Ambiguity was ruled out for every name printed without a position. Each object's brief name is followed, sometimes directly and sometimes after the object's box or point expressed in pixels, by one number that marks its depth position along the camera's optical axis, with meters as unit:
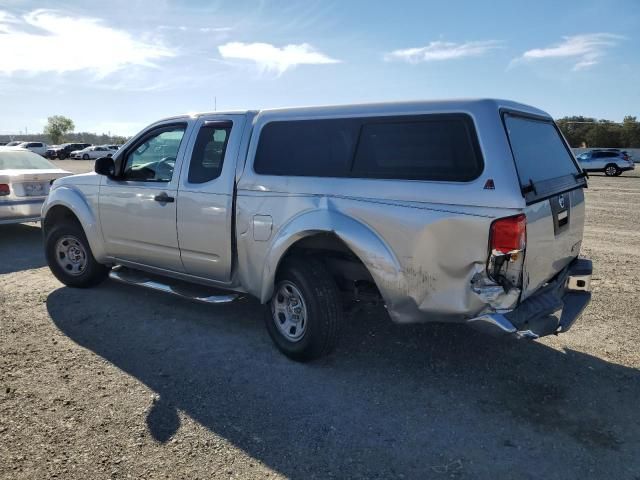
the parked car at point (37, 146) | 45.73
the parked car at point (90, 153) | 47.78
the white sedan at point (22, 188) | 8.51
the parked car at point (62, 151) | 49.84
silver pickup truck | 3.25
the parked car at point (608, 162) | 28.45
